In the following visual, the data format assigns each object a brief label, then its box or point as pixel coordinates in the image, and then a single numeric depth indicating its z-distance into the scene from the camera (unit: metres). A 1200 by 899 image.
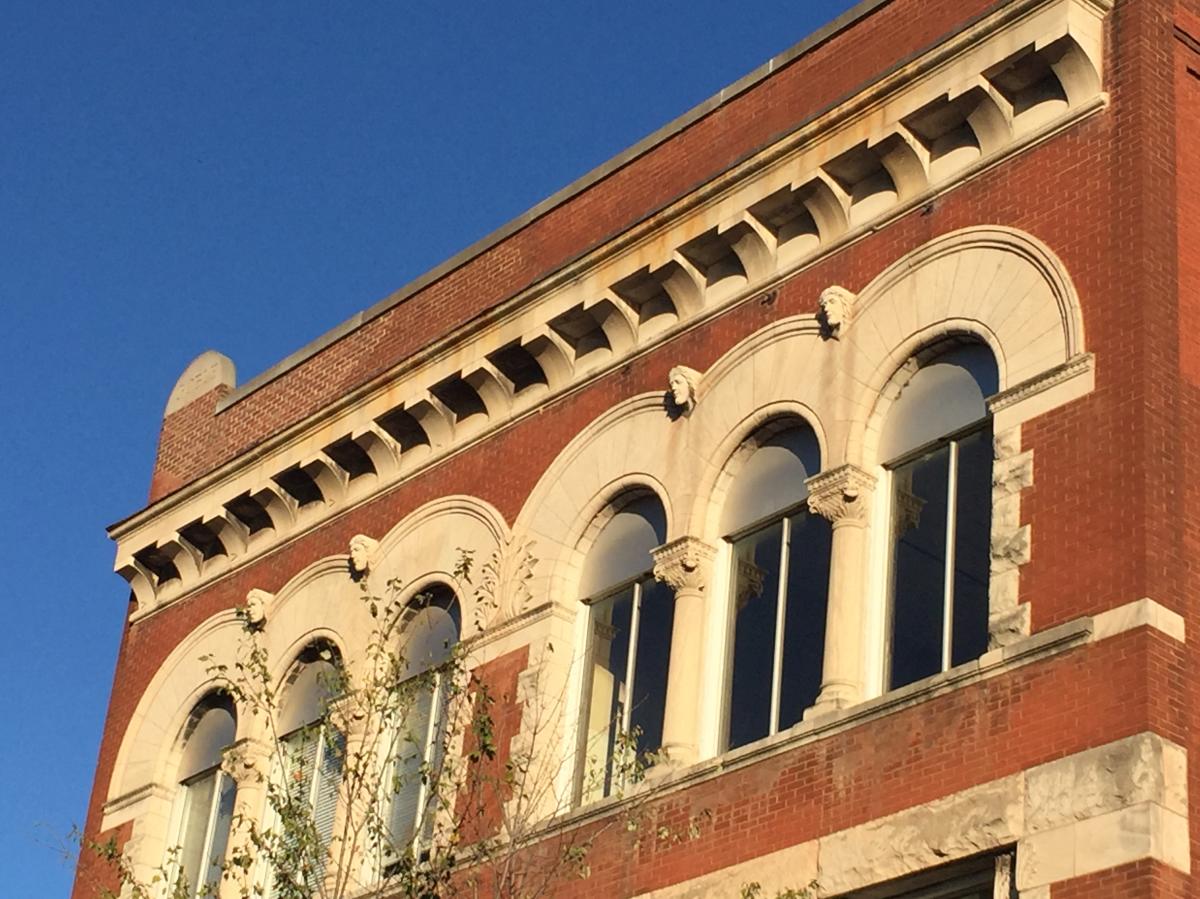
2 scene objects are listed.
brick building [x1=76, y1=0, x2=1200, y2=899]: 17.94
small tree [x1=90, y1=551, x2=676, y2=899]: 19.45
